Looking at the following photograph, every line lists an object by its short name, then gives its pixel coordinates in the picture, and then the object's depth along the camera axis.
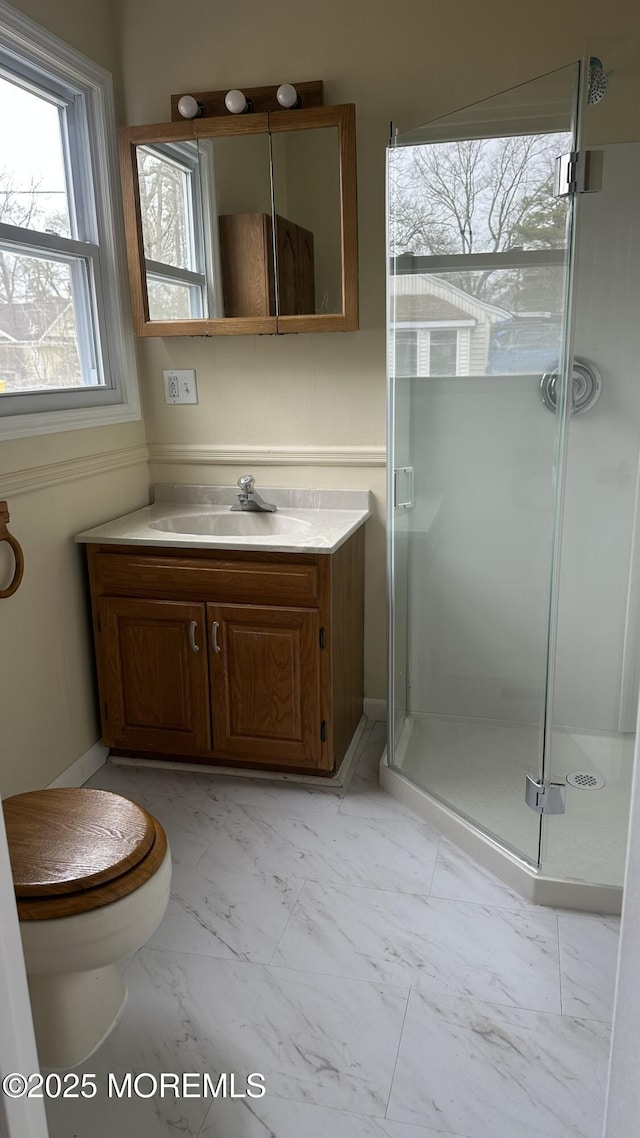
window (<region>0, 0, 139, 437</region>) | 2.22
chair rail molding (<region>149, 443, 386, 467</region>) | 2.77
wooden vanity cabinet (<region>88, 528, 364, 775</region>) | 2.40
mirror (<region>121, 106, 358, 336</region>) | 2.46
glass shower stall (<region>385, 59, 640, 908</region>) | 2.06
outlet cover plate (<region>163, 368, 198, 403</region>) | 2.86
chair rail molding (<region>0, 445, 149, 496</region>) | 2.20
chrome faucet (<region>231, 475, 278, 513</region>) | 2.74
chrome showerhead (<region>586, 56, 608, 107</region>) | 1.84
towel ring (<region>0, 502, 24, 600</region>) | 2.05
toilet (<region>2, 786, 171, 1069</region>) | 1.41
